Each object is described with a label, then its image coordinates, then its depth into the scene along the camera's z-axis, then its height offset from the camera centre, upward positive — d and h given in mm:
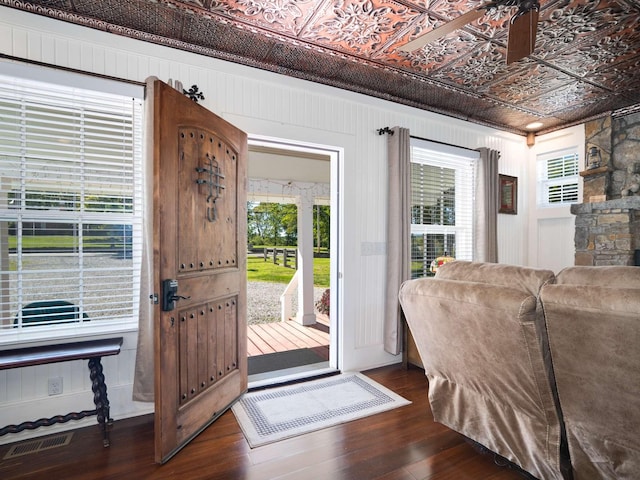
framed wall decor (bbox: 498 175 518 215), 4602 +599
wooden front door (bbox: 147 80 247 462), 1981 -178
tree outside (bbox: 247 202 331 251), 6734 +300
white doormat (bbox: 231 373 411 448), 2318 -1290
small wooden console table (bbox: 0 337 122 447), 1988 -704
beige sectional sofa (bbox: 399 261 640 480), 1304 -540
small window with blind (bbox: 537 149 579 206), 4480 +816
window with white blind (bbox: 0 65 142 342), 2217 +227
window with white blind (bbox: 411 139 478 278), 3990 +428
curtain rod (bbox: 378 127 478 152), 3541 +1119
